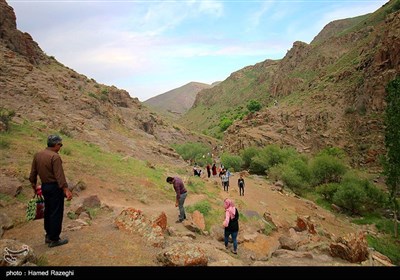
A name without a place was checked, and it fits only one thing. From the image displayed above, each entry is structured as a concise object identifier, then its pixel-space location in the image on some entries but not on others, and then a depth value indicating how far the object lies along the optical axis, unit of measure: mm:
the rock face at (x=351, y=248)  7598
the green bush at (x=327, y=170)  30734
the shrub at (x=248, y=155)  42200
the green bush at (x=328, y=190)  28391
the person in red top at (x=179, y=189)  9773
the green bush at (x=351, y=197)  25125
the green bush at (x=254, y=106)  76312
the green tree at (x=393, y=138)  21234
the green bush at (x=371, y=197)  25625
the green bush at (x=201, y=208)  12815
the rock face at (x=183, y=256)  5164
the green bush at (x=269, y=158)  37688
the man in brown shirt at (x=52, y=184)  5438
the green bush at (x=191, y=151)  45684
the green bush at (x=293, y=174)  30484
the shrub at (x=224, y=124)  81188
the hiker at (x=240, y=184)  20170
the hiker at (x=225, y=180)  21250
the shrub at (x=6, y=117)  17266
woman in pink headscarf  7969
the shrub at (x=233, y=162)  40094
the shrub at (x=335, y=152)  37844
